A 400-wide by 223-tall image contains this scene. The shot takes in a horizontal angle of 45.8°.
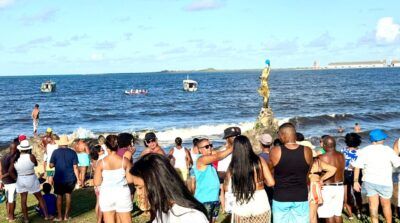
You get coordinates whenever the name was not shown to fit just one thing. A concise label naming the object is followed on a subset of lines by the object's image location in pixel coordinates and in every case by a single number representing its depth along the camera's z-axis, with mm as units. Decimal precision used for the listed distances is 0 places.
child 9508
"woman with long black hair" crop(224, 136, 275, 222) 5418
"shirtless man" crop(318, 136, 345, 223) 7109
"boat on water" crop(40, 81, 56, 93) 91438
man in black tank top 5777
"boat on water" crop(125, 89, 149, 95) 80738
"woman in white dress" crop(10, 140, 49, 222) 8711
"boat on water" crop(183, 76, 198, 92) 87312
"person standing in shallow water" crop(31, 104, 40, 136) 27114
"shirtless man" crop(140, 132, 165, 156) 7711
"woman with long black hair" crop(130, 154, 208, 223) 3020
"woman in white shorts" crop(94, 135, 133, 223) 6645
